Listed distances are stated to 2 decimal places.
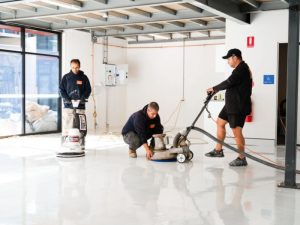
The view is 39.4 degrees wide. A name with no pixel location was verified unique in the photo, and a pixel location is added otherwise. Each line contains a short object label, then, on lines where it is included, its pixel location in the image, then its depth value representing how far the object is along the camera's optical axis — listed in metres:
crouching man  5.67
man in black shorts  5.31
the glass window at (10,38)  8.51
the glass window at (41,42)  9.13
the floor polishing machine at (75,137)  5.96
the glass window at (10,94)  8.66
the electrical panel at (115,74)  10.84
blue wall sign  7.55
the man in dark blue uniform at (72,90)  6.23
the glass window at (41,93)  9.21
